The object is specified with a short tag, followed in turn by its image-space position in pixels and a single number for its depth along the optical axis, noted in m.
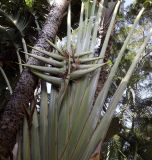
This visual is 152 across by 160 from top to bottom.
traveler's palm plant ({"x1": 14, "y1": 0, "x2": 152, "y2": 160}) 2.49
